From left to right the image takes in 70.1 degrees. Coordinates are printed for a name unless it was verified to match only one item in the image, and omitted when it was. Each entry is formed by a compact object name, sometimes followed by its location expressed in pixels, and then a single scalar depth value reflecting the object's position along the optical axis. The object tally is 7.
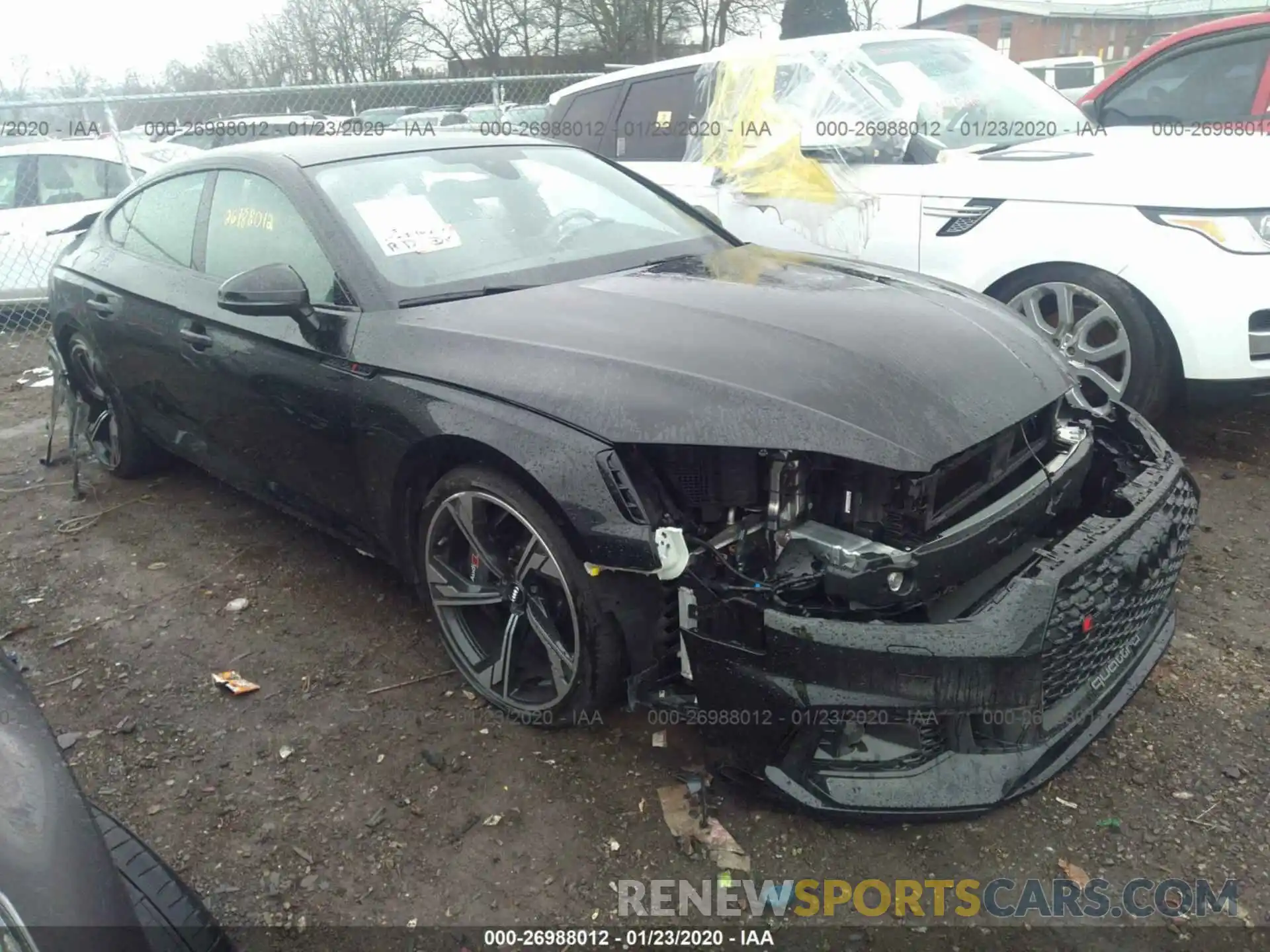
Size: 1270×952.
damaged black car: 1.99
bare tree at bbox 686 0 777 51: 31.48
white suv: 3.65
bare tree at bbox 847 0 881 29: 32.63
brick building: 48.12
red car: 5.46
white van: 7.29
